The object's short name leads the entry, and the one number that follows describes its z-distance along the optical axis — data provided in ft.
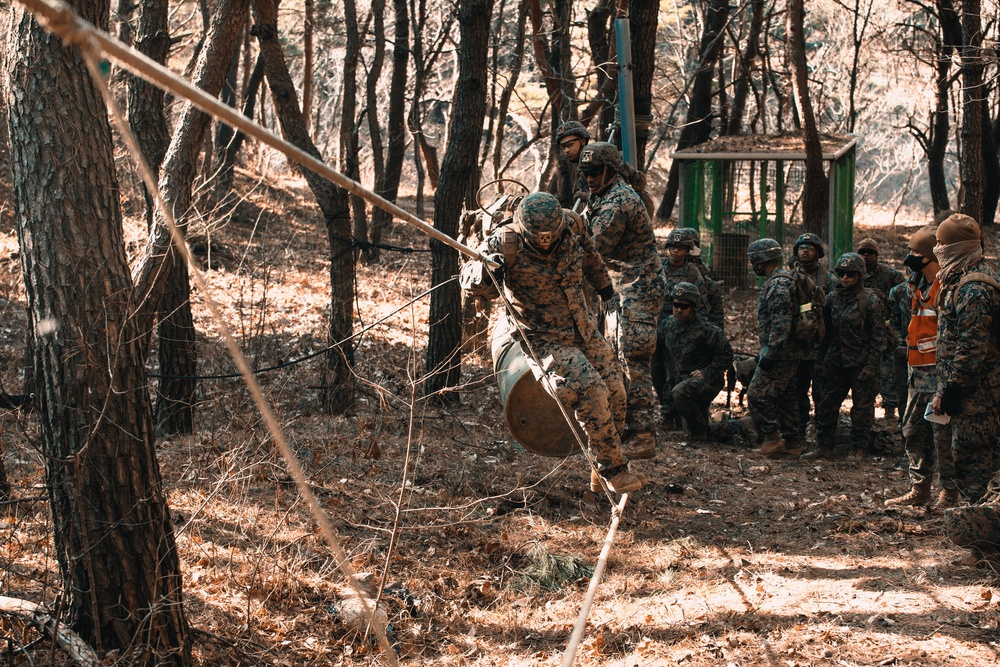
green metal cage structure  55.01
